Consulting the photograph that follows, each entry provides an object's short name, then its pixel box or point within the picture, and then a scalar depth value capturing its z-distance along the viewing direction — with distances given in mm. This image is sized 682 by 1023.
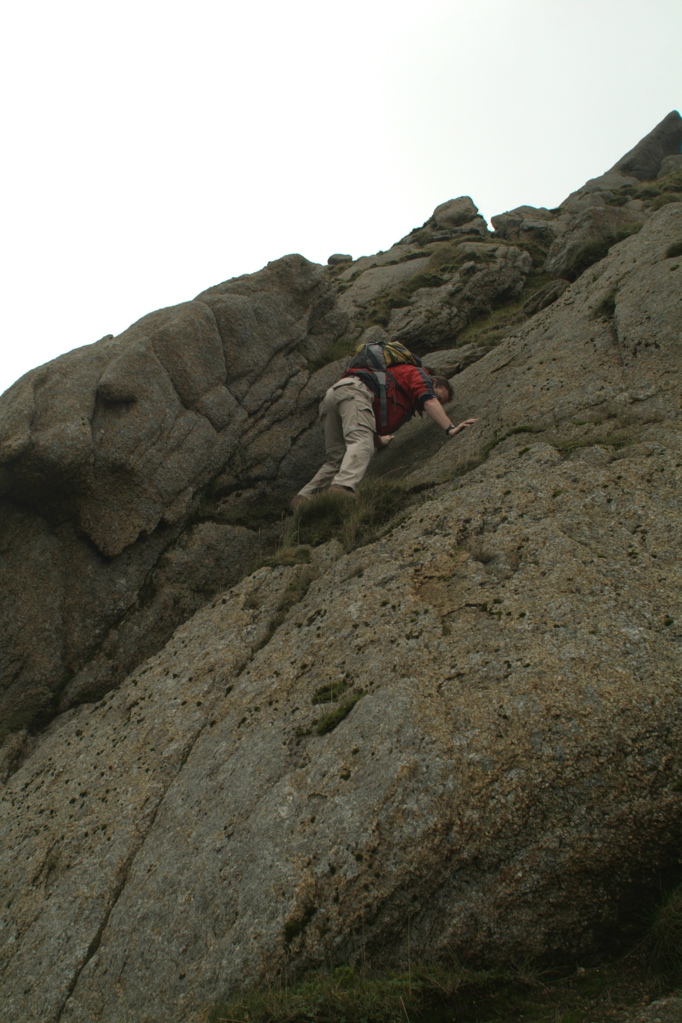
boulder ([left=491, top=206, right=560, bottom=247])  26734
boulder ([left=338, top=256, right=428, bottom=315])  21778
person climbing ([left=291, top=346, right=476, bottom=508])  12562
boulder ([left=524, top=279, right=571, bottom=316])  15914
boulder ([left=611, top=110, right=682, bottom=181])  43156
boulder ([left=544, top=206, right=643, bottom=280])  16594
